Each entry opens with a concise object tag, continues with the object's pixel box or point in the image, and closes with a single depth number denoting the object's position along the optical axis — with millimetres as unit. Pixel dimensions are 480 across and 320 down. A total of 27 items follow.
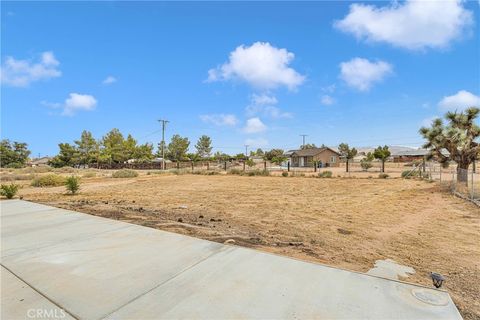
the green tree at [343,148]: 63850
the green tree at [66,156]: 53450
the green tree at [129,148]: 54750
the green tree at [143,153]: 56219
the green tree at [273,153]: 60719
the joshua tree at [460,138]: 12781
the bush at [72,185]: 12375
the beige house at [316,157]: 46062
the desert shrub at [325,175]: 22938
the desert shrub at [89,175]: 26869
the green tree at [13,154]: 56438
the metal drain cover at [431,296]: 2562
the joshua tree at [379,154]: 38362
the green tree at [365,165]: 30984
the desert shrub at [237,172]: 28100
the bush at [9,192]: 10203
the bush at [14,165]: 54119
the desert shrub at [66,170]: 37938
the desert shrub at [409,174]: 20161
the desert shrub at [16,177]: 23484
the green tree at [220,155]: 60531
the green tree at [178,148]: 61719
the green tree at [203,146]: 72812
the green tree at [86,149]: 53988
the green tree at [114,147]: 53438
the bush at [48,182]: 17691
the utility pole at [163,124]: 43147
